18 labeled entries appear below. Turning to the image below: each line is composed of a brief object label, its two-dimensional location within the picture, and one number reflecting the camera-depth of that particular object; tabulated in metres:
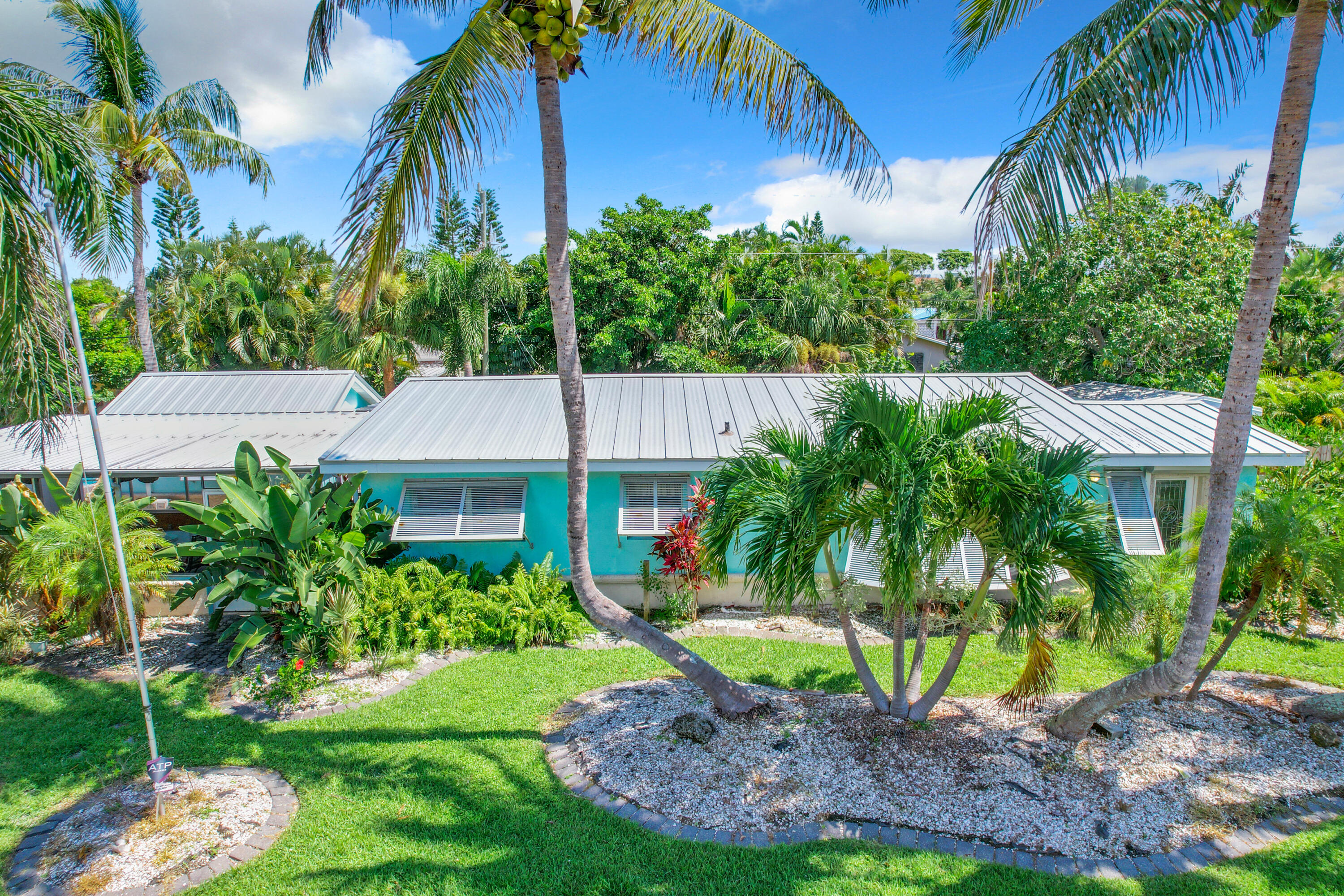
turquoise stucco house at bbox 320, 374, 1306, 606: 10.20
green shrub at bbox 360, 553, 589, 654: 8.88
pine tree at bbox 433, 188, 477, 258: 36.41
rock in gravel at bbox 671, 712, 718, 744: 6.59
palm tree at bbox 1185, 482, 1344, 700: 6.91
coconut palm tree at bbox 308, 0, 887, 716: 5.50
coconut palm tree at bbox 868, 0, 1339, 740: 4.84
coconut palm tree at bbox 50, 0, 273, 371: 16.81
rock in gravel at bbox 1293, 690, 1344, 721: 6.81
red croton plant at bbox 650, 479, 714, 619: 9.74
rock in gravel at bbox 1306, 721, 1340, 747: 6.37
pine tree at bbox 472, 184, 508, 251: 37.21
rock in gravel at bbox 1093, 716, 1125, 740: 6.54
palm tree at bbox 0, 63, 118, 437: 5.28
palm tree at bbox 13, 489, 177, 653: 8.64
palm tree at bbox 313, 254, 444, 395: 23.14
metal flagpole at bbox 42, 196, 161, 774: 5.15
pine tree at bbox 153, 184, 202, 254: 29.78
